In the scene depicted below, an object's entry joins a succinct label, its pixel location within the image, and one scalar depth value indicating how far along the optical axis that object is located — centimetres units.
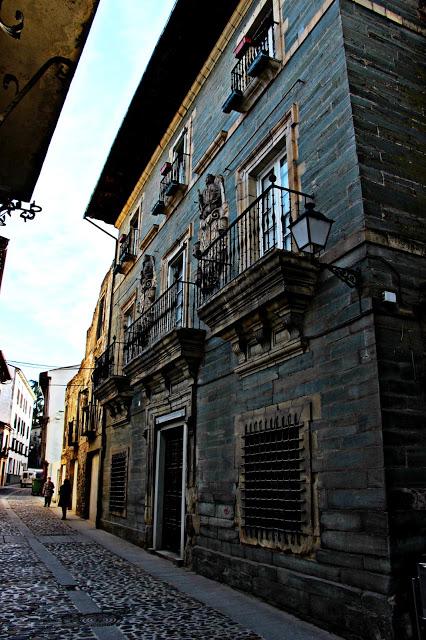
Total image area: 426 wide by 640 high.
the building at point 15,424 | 4219
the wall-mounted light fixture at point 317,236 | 499
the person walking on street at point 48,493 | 2233
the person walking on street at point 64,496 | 1680
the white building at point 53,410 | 3533
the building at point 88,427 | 1588
